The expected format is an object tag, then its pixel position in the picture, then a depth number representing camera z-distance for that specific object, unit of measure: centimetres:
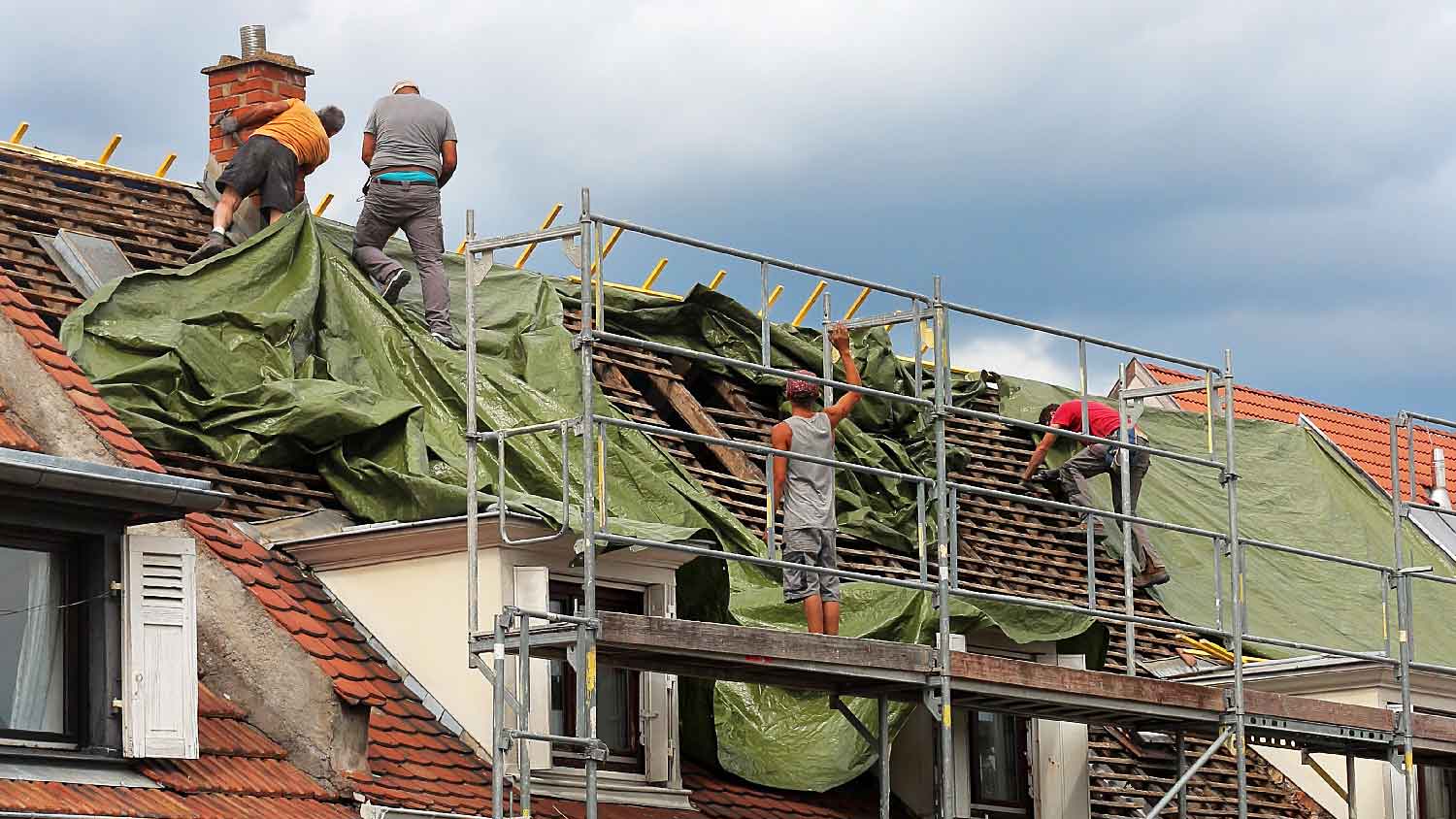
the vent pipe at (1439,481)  2567
